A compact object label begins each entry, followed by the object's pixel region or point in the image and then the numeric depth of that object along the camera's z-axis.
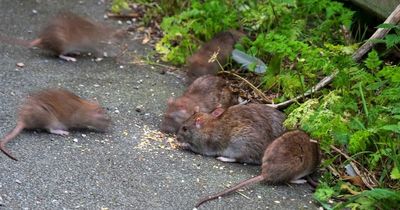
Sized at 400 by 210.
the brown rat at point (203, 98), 6.20
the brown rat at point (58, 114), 5.55
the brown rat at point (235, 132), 5.71
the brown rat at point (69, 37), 7.08
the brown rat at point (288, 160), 5.28
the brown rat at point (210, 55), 6.92
